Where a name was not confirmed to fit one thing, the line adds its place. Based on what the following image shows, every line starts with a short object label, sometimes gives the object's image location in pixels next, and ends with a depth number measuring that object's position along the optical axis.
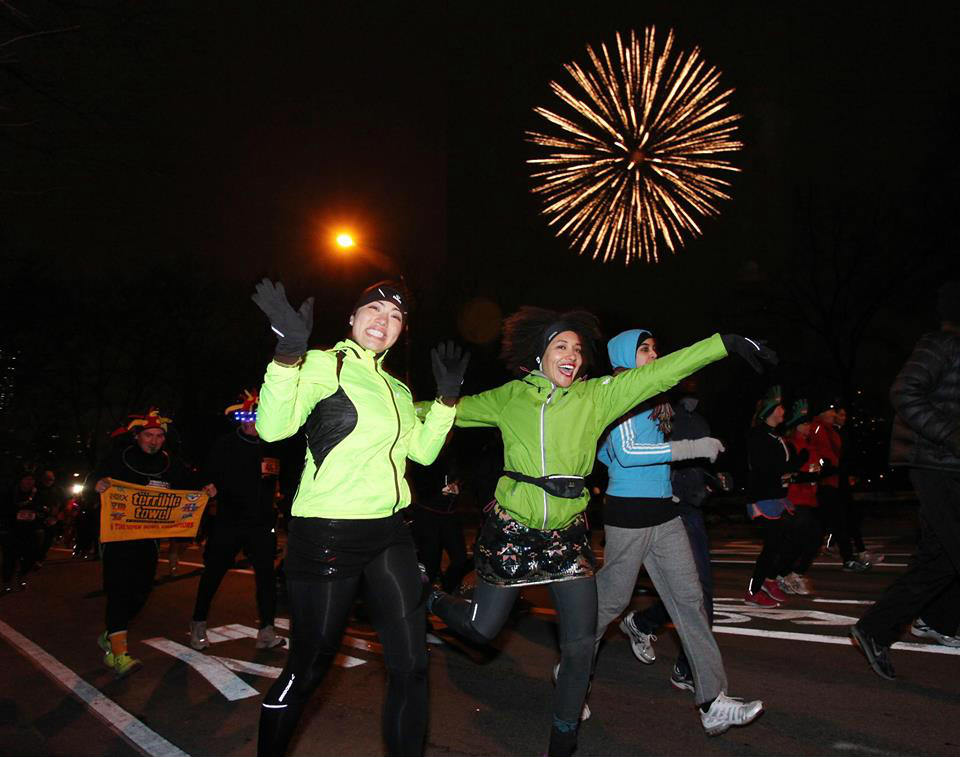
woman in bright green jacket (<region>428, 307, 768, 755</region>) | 3.73
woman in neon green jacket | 3.16
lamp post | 16.48
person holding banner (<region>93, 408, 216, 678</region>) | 6.05
